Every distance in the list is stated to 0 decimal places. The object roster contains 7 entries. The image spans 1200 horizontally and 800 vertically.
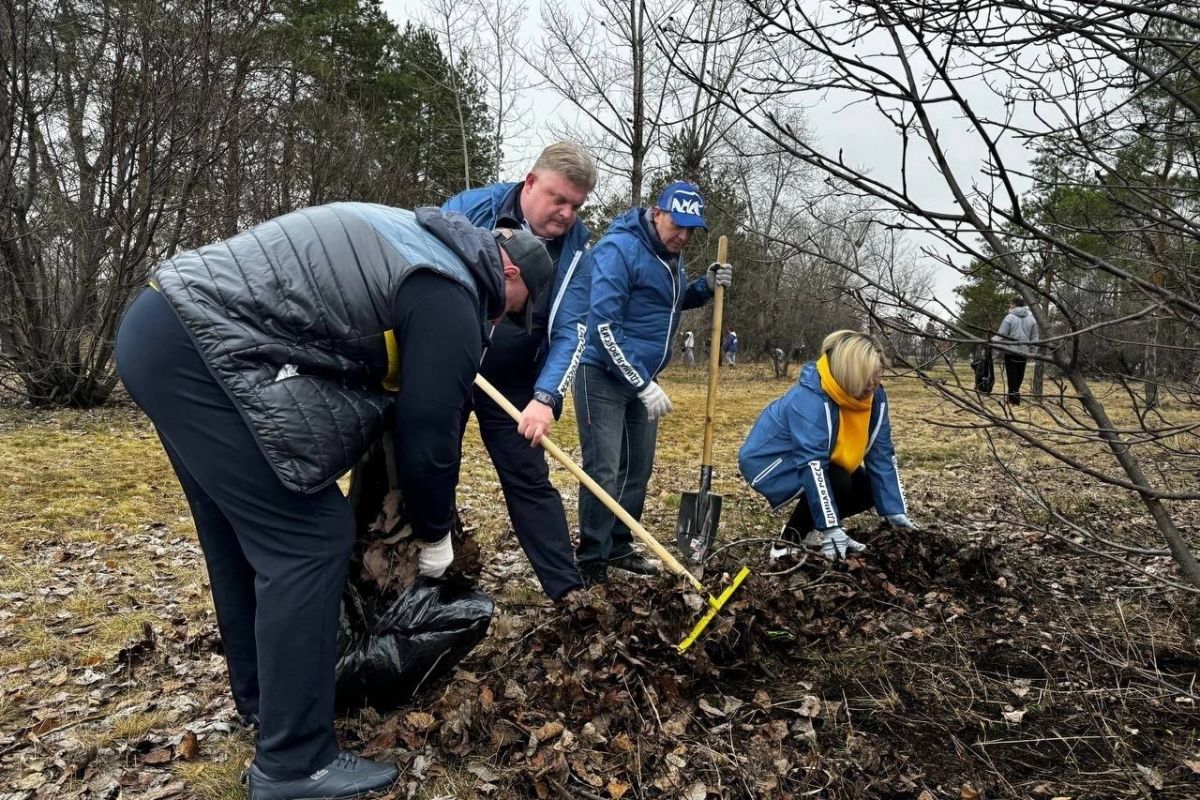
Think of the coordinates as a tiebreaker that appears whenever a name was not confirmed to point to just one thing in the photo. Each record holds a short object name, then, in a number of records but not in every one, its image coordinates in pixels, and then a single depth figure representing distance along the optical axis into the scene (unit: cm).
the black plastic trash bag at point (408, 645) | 258
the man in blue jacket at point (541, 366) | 328
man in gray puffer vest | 195
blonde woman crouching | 406
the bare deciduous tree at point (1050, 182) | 222
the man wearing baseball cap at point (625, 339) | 395
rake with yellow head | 293
